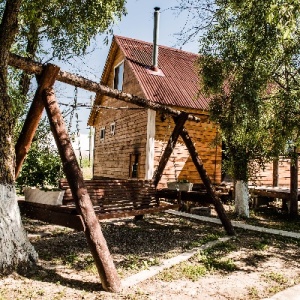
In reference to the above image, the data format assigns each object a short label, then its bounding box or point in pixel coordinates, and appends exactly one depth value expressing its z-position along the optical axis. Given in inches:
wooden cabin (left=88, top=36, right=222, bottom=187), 534.9
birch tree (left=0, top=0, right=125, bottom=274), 158.7
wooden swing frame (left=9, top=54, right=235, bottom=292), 154.9
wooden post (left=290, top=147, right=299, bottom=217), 397.9
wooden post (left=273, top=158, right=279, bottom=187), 553.9
